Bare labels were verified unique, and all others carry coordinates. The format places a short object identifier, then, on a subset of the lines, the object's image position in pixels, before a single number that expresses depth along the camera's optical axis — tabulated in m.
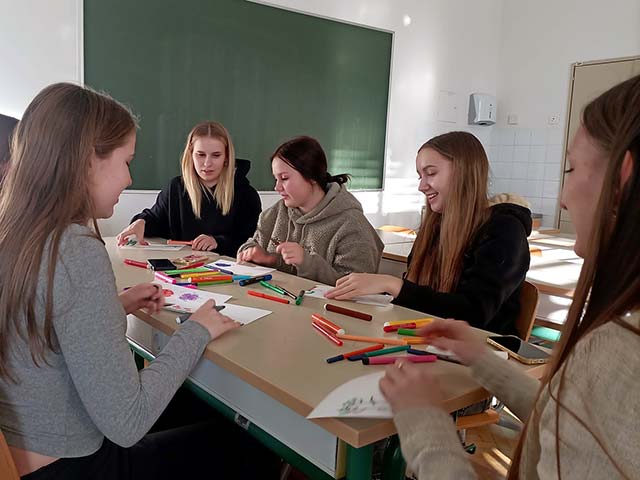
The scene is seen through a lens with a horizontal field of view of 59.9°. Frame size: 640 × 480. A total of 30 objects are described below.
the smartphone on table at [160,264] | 1.76
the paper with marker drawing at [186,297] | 1.31
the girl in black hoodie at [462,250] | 1.51
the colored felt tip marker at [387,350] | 1.02
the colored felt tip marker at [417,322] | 1.21
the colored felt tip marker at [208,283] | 1.56
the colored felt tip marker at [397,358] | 0.98
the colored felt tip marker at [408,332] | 1.15
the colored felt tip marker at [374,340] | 1.10
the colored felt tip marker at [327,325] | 1.14
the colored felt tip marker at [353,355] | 0.99
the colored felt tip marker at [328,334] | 1.09
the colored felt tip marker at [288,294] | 1.44
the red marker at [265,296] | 1.40
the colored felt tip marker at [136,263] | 1.82
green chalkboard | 3.40
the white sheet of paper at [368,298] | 1.43
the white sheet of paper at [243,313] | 1.22
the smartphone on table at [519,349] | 1.09
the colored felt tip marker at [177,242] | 2.39
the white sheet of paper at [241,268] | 1.72
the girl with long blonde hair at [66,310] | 0.86
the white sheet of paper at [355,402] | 0.78
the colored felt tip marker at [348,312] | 1.26
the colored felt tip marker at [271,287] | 1.49
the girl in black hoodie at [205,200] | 2.71
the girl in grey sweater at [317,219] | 1.97
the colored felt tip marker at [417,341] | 1.11
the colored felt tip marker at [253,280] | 1.58
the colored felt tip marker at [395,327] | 1.18
